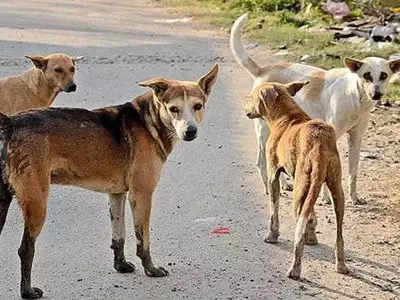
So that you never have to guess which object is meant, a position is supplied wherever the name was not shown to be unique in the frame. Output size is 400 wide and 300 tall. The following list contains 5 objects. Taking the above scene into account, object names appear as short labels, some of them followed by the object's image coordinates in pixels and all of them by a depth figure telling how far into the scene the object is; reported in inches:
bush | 719.1
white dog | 291.1
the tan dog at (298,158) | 227.0
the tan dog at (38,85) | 325.4
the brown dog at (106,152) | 206.1
